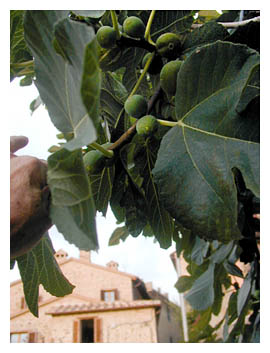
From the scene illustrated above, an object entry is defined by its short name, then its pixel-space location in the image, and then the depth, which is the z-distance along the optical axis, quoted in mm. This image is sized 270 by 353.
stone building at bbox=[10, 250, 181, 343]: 12906
